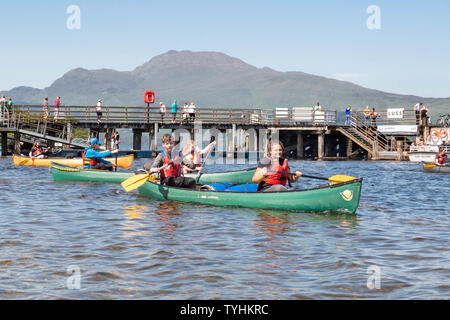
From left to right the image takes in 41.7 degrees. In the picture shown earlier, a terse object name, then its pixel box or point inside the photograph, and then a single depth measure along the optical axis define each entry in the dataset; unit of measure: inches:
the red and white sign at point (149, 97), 1656.0
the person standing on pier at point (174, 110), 1589.9
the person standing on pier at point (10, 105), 1487.7
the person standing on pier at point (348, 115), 1772.3
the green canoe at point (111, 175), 750.5
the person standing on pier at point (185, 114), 1637.6
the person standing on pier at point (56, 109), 1530.5
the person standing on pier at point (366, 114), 1774.1
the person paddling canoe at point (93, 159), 835.0
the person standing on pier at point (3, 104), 1508.9
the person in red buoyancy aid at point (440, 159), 1135.6
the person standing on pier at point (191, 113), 1626.5
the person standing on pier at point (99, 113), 1572.3
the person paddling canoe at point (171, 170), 598.2
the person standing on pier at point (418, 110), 1700.3
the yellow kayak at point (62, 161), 1084.5
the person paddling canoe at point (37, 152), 1242.6
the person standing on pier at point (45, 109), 1494.8
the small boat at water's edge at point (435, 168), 1123.1
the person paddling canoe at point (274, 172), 501.7
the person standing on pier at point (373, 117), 1769.2
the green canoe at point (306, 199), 504.4
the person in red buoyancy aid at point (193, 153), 713.0
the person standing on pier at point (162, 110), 1592.0
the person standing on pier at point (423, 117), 1691.7
